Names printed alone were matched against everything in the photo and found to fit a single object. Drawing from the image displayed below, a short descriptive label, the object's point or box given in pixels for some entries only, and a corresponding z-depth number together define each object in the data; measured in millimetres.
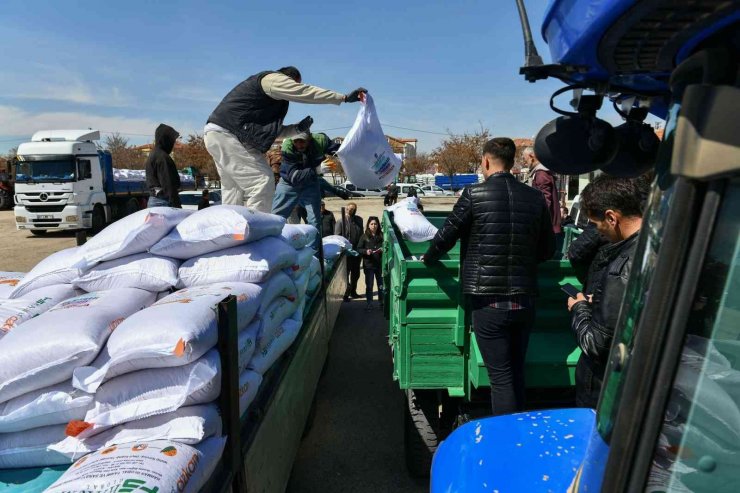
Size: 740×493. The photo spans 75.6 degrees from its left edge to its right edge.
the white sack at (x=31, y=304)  2066
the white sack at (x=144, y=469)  1286
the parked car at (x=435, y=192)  39016
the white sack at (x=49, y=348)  1621
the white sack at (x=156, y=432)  1587
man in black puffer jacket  2602
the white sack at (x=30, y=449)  1628
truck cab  14617
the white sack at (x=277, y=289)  2562
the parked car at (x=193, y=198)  16359
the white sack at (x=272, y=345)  2281
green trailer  2781
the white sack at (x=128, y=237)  2352
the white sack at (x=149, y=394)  1622
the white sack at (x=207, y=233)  2475
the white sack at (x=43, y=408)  1627
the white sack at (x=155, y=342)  1629
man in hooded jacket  4863
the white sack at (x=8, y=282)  2590
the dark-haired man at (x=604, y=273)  2006
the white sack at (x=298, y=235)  3498
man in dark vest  3494
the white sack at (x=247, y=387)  1973
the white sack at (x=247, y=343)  2066
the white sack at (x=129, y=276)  2293
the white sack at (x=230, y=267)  2436
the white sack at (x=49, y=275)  2457
